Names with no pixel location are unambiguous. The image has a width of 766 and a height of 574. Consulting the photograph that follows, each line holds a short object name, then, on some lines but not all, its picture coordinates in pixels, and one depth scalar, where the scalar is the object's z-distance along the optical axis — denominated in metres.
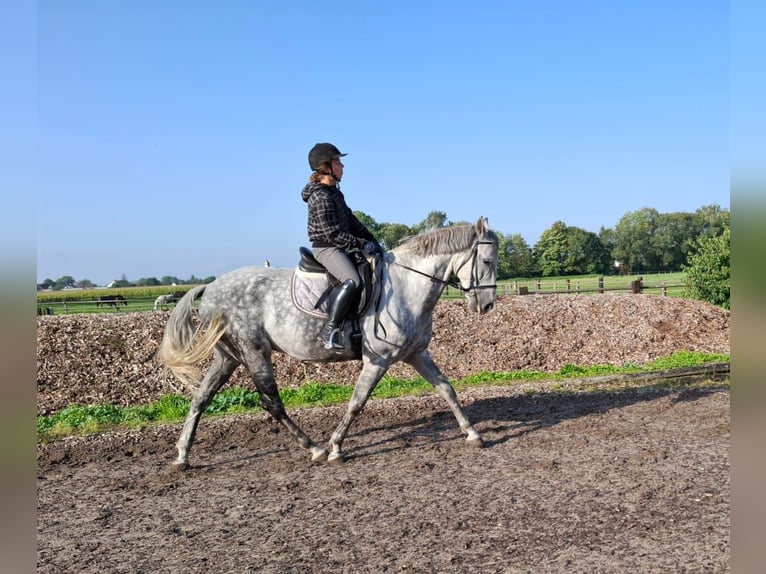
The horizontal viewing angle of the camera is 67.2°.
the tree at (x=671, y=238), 76.62
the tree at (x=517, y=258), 65.22
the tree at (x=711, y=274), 18.91
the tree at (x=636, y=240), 78.69
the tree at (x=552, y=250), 78.00
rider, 6.52
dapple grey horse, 6.74
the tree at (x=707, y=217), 71.12
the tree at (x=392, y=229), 60.80
